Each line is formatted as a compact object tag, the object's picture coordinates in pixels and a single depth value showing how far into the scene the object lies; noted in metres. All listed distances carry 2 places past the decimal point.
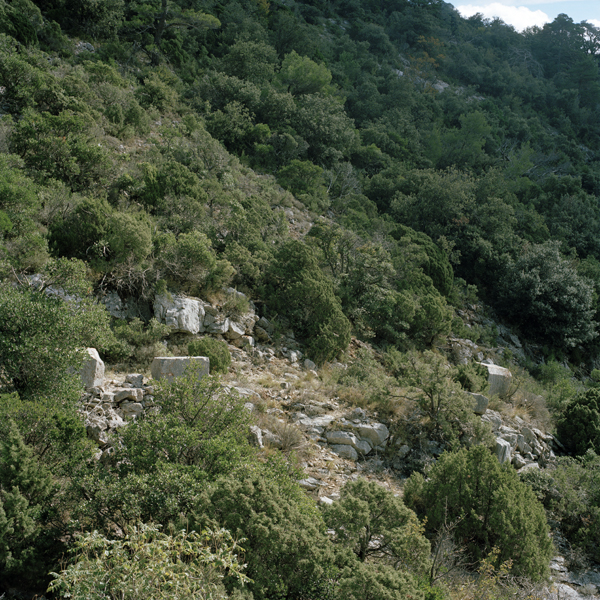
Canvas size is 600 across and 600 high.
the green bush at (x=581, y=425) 9.72
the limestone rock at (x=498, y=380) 10.83
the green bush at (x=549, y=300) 16.69
